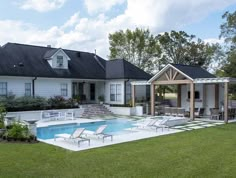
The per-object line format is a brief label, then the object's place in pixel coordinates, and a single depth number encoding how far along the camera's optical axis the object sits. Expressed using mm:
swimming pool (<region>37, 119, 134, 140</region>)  15812
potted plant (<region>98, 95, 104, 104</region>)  28753
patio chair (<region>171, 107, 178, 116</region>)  22181
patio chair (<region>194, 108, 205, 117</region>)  22031
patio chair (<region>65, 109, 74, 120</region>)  22188
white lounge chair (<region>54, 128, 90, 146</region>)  12055
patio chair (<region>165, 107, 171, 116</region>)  22761
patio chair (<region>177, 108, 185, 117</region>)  21688
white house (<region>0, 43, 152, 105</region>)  22922
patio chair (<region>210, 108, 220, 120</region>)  20703
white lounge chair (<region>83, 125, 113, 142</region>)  13258
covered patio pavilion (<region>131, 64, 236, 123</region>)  20938
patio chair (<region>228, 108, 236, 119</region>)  21045
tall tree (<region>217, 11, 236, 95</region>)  34250
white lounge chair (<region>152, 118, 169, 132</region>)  16000
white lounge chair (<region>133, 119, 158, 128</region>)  16156
